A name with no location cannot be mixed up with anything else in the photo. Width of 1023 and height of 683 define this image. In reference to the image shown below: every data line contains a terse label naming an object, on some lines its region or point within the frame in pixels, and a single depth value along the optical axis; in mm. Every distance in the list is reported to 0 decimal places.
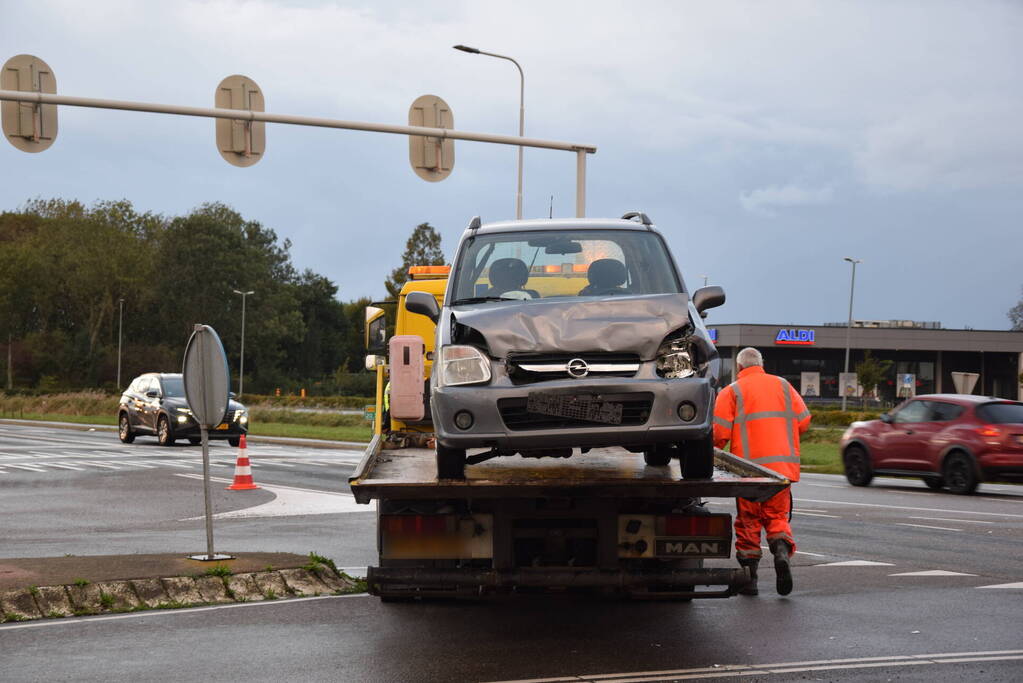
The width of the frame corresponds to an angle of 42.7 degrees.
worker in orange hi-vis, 9383
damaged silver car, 6980
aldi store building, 84438
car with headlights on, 29984
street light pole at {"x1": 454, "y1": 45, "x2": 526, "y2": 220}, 28656
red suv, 19516
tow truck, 6992
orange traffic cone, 18812
